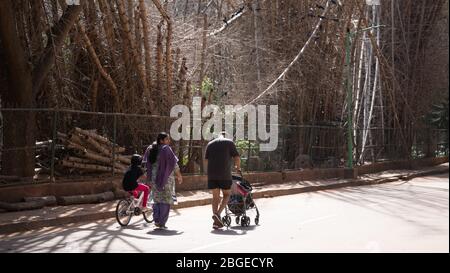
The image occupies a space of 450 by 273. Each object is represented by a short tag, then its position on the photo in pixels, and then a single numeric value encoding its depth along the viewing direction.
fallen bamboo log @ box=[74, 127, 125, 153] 14.82
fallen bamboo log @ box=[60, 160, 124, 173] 14.64
